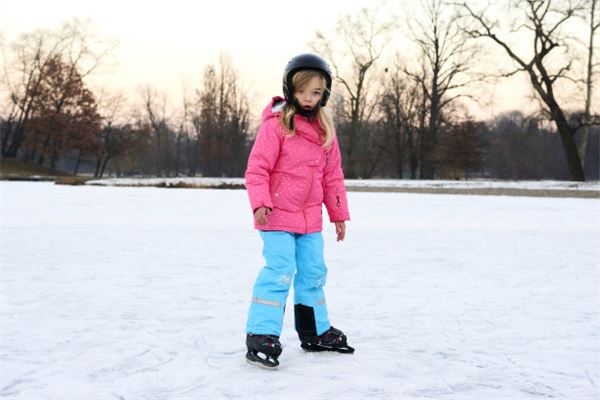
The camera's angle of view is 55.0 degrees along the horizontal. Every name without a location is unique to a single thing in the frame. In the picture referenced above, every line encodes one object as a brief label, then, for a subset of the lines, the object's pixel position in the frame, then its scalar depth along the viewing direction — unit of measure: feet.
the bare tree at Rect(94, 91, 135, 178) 166.09
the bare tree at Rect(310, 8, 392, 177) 130.31
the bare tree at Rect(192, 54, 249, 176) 164.66
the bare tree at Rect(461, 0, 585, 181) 88.63
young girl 9.62
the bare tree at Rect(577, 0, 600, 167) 88.22
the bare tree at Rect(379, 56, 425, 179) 147.95
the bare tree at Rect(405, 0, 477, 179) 123.13
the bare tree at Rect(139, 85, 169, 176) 195.62
